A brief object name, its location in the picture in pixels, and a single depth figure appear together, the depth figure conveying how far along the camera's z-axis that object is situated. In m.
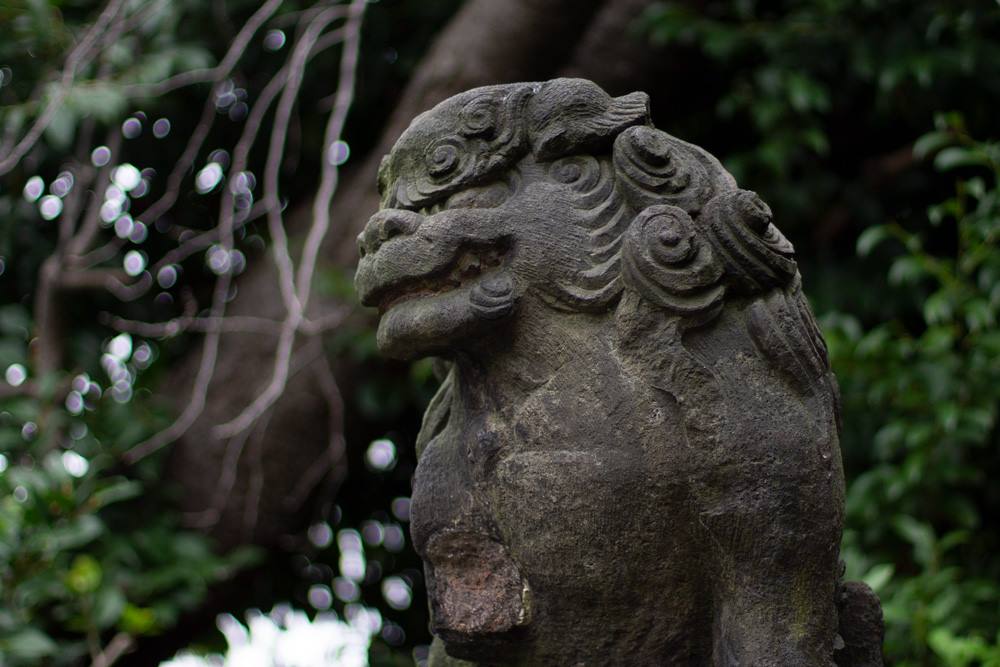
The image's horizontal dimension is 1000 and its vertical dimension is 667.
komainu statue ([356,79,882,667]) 2.11
